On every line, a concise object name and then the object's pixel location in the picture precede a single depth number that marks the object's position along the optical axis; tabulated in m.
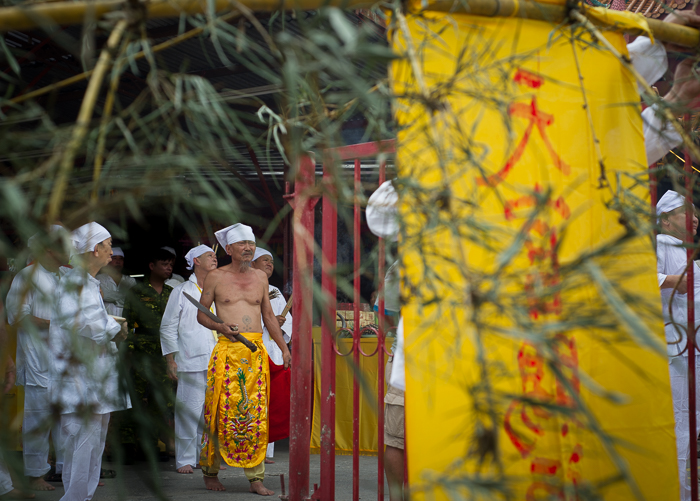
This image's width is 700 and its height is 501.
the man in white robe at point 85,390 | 3.28
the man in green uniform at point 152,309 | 4.50
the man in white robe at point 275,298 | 5.59
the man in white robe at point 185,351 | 4.76
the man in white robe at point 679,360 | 3.34
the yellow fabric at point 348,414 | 5.05
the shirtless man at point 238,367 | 4.08
